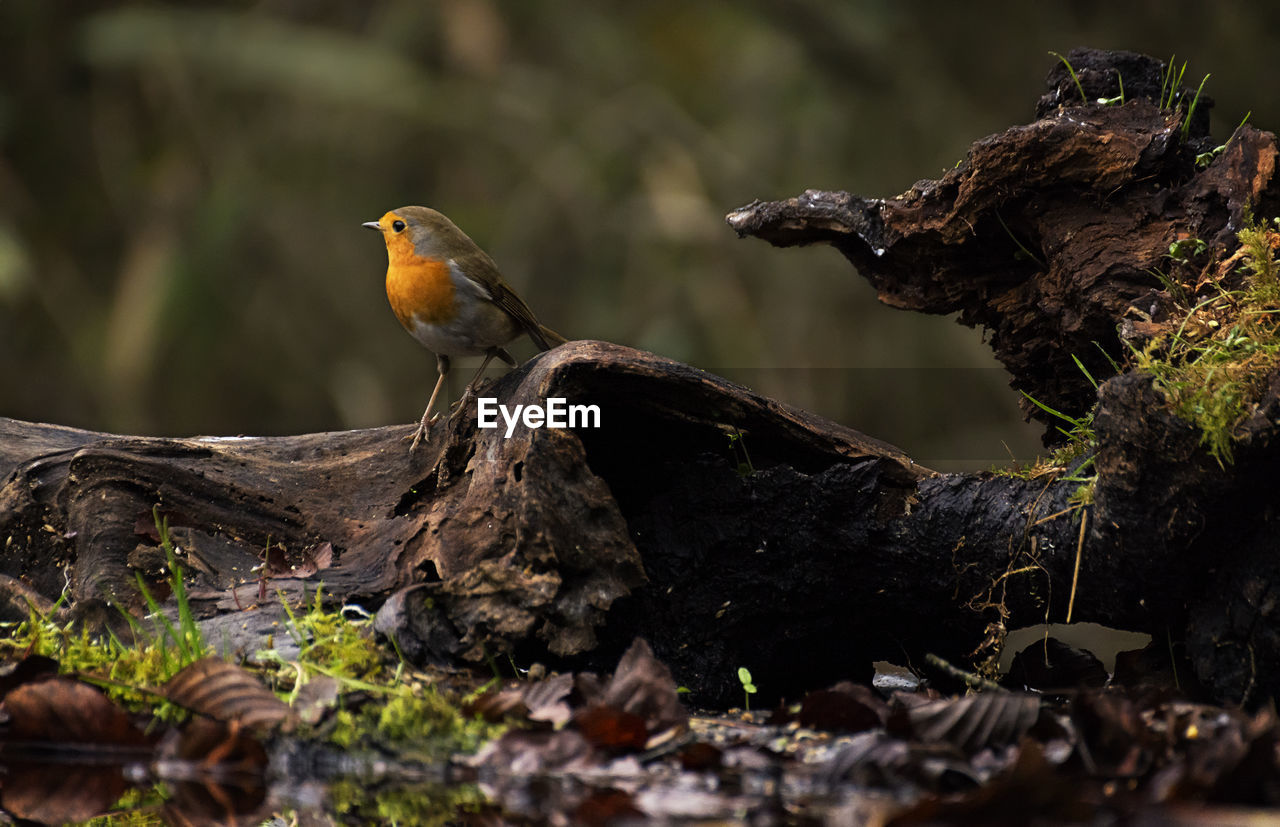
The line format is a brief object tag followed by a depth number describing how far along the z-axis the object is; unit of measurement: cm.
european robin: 798
